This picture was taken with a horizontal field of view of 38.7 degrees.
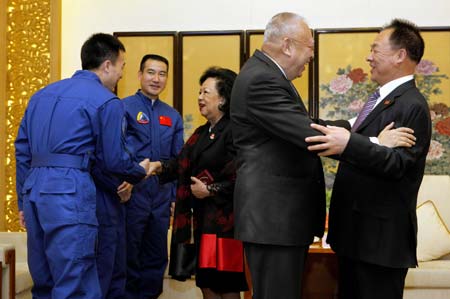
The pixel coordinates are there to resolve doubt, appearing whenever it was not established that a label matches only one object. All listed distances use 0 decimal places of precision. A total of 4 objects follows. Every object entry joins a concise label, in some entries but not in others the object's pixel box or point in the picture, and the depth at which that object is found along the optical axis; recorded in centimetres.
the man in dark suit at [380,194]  226
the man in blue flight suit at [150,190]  400
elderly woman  317
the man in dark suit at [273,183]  231
